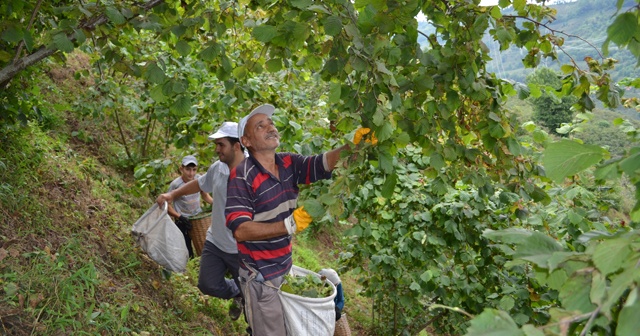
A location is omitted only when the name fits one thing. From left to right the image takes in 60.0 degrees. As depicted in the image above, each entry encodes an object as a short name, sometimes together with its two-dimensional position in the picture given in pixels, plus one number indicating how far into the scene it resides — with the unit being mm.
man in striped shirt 3258
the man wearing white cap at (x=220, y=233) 4055
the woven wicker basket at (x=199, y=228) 5105
